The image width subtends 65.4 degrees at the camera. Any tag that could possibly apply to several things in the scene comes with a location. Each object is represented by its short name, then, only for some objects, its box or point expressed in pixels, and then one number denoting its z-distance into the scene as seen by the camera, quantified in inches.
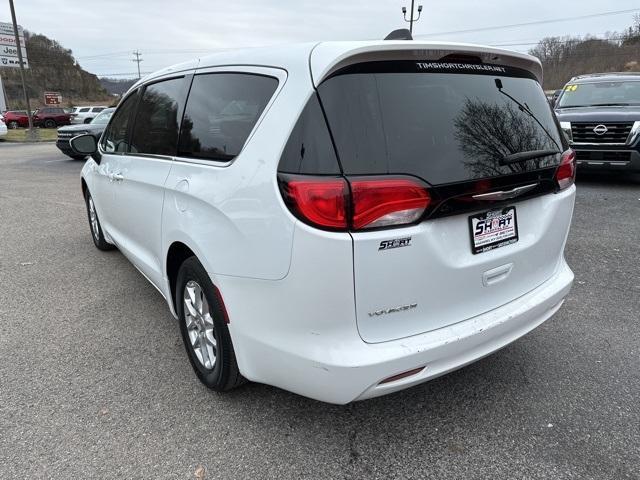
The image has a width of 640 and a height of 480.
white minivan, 75.0
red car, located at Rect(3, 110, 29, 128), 1589.6
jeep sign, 1288.1
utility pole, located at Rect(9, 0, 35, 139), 978.7
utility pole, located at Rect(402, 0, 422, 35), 1122.2
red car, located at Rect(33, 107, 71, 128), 1589.6
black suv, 303.9
